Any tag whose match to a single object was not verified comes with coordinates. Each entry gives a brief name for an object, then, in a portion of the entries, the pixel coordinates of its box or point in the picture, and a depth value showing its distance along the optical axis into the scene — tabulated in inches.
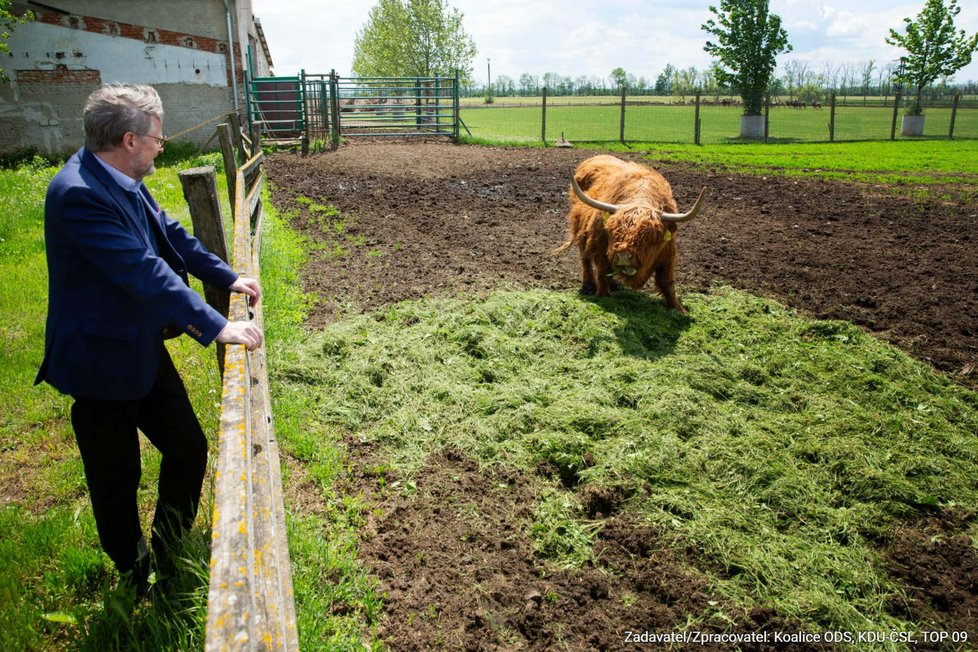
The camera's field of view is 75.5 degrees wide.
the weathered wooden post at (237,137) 401.0
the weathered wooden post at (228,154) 275.4
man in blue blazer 90.5
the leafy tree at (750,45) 1078.4
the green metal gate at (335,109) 820.6
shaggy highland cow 237.1
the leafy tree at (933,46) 1170.0
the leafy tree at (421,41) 1620.3
